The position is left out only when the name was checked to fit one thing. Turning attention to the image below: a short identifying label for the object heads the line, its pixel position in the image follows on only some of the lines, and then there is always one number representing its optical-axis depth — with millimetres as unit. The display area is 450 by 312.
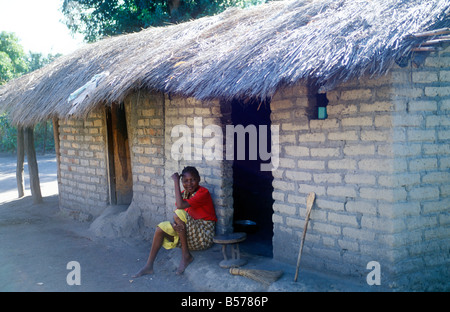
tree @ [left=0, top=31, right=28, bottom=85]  19159
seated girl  4805
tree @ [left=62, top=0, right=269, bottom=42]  12922
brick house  3588
